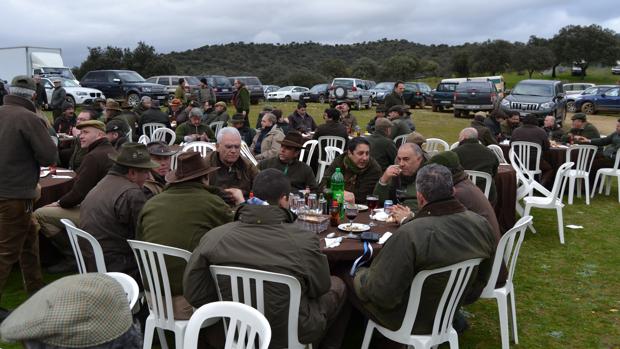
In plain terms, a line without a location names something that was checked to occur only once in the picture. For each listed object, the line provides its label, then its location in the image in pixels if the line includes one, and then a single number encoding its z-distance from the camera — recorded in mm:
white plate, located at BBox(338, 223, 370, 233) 3775
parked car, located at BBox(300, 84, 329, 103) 29047
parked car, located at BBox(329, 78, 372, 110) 25438
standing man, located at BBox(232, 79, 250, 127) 14023
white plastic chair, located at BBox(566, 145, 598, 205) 8203
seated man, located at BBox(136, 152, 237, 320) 3205
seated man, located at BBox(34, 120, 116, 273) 4582
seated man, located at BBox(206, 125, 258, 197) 5117
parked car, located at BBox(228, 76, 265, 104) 28250
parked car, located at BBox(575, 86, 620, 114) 23516
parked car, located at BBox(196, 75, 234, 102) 27359
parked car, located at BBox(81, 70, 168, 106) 23141
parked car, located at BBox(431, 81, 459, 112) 24297
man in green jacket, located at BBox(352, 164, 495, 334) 2836
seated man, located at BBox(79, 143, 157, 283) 3621
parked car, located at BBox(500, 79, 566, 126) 17953
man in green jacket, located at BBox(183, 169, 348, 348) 2721
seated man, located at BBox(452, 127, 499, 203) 5895
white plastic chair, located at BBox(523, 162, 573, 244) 6328
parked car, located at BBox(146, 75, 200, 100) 25983
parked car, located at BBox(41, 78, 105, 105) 20125
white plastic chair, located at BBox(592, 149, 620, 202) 8484
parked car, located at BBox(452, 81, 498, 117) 21125
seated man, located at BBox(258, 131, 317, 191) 5215
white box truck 22906
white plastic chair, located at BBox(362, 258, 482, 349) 2902
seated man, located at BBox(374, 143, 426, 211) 4512
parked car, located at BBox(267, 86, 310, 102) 31422
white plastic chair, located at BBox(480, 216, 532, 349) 3549
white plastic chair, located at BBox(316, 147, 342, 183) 7730
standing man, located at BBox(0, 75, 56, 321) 4090
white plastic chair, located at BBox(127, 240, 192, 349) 3078
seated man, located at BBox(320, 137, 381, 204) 5129
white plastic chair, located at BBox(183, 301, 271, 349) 2250
